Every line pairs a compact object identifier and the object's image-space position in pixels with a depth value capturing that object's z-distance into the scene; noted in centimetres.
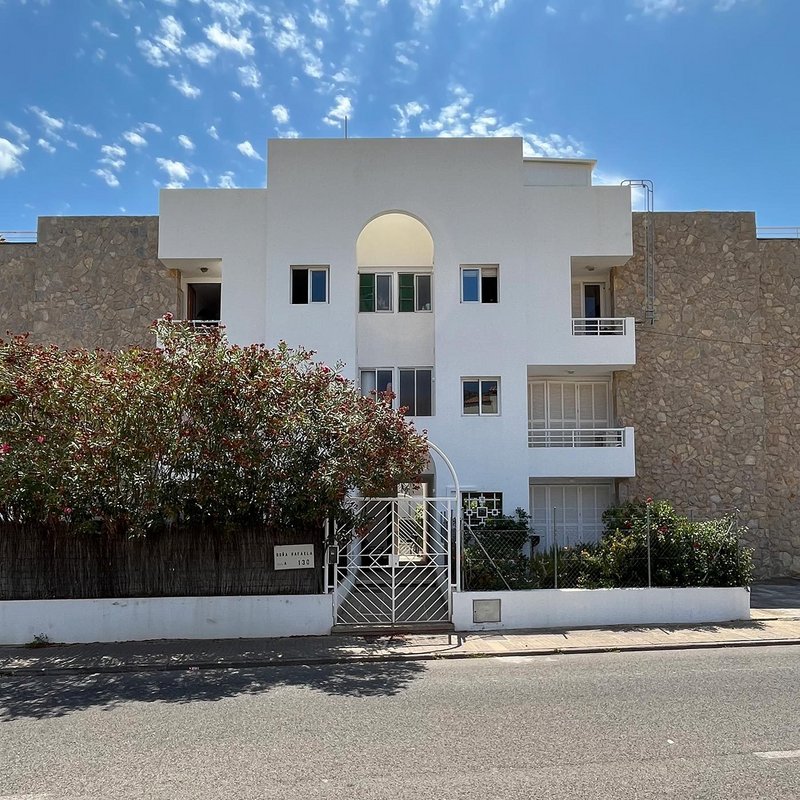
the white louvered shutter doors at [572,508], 1955
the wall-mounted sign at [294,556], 1259
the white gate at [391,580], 1276
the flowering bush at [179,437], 1125
